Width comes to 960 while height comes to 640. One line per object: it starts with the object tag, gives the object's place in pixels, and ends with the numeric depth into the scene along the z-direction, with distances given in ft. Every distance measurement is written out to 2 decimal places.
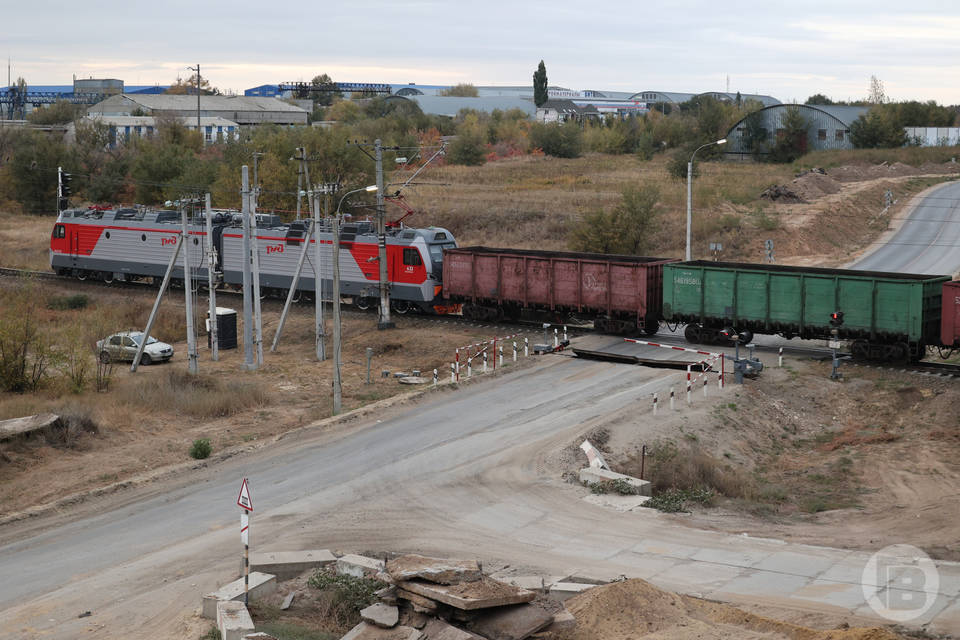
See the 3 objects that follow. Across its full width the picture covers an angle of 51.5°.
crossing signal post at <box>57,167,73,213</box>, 164.76
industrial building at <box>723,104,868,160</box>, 316.40
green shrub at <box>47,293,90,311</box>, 153.99
